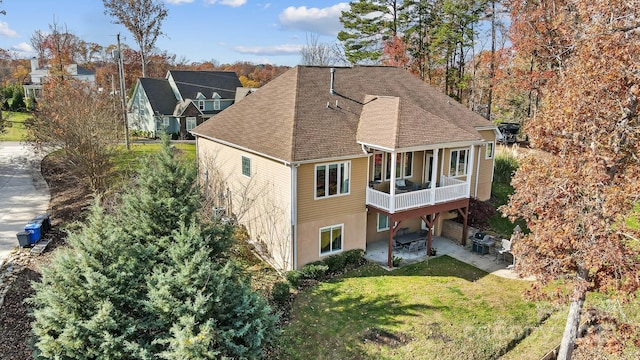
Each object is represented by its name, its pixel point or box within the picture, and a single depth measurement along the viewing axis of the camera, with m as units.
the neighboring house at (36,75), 66.69
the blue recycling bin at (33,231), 16.75
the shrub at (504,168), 27.74
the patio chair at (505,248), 17.66
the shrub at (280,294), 14.20
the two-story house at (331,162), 16.58
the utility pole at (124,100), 31.80
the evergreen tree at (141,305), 9.39
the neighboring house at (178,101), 42.44
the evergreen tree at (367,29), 40.12
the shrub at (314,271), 16.06
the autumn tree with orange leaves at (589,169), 9.06
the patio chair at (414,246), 18.84
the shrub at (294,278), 15.46
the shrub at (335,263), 16.80
